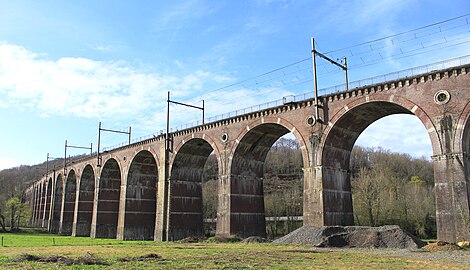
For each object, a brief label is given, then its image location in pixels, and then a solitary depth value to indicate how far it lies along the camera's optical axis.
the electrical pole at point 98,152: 55.73
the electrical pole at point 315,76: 30.37
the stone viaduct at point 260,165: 23.67
